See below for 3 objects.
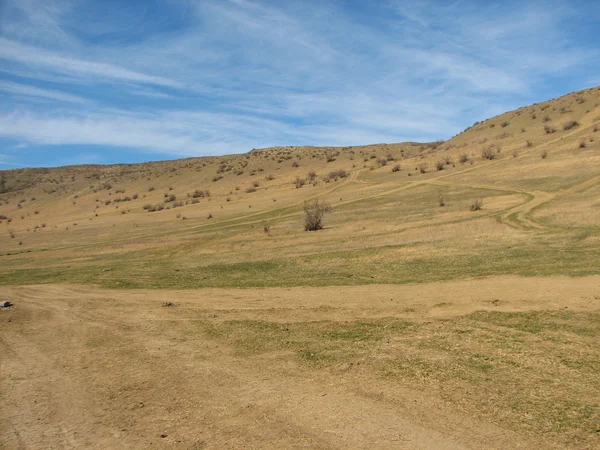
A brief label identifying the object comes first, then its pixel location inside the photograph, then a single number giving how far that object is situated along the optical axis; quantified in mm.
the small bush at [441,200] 32822
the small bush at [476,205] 29614
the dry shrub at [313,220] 30812
